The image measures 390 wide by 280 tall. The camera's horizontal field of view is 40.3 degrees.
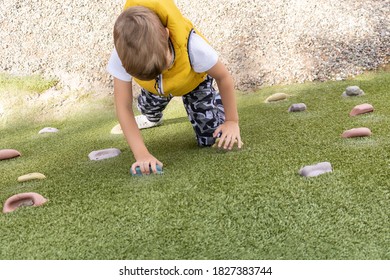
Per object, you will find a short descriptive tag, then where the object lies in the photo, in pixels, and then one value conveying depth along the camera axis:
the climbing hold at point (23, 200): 2.04
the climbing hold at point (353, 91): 3.70
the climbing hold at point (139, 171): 2.30
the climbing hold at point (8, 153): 3.08
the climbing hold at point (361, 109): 3.07
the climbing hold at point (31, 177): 2.47
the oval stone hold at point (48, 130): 4.03
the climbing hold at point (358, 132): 2.52
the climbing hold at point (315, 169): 2.00
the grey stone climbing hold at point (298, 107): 3.44
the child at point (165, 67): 2.07
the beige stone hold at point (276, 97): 4.05
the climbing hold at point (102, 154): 2.83
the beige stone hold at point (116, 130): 3.67
